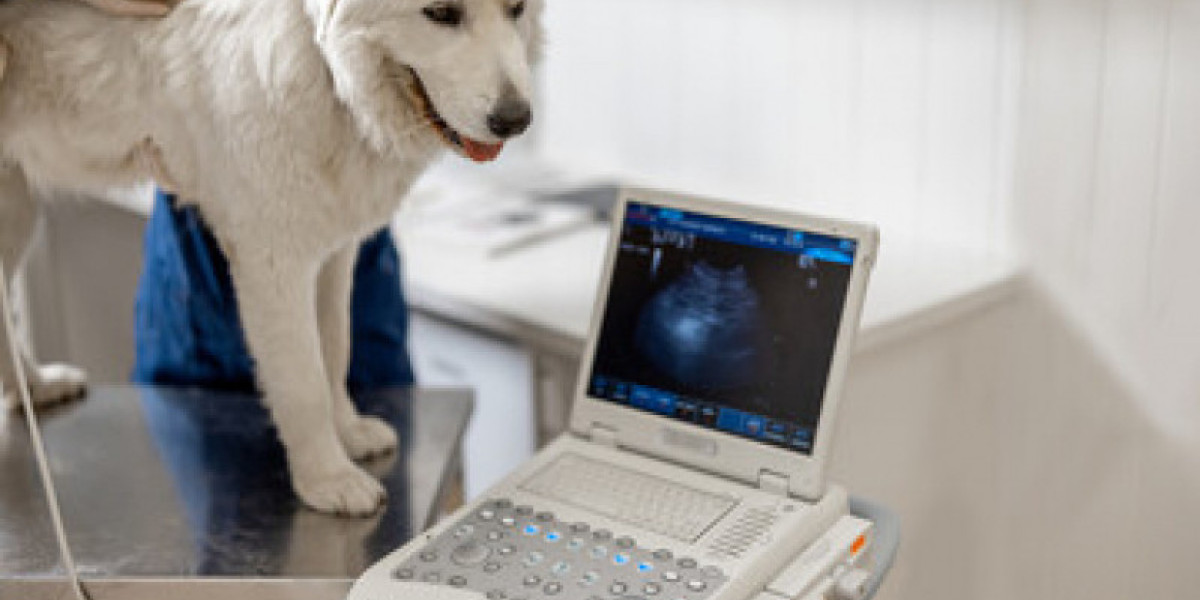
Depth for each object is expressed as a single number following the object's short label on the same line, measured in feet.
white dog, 3.25
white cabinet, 5.48
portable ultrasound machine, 3.03
